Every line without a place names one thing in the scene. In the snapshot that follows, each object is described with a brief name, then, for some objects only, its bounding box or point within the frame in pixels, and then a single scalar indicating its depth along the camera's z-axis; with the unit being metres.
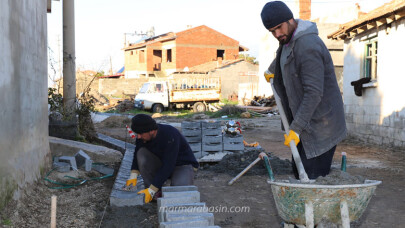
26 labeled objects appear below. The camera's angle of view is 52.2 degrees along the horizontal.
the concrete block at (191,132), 8.04
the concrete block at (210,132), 7.96
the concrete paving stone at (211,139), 7.96
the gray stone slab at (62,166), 6.16
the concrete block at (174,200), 3.92
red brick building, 41.03
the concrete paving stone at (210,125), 7.96
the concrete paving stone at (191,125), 8.03
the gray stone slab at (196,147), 8.00
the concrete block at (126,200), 4.51
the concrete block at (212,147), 7.97
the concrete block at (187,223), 3.26
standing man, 2.72
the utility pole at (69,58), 9.14
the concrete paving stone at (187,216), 3.42
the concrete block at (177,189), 4.22
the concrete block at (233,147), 8.00
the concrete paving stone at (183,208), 3.66
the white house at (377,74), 9.55
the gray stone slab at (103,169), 6.54
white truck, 24.27
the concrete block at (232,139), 8.02
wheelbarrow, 2.32
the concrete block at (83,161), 6.57
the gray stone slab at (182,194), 3.99
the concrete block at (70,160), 6.38
